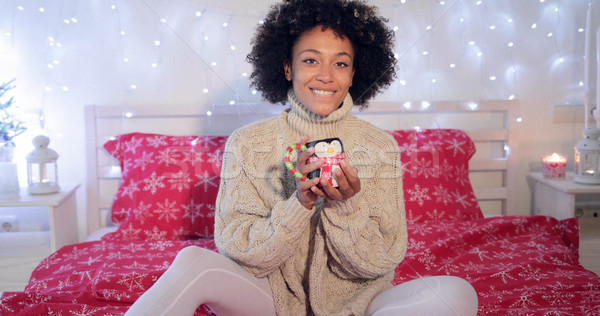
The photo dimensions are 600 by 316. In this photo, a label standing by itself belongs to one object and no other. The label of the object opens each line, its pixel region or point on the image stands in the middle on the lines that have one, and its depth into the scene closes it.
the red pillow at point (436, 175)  1.89
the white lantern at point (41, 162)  1.87
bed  1.33
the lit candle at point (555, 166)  2.11
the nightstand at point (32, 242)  1.81
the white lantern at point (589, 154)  1.97
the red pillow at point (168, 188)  1.81
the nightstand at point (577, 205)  1.98
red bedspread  1.24
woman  0.98
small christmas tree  1.94
